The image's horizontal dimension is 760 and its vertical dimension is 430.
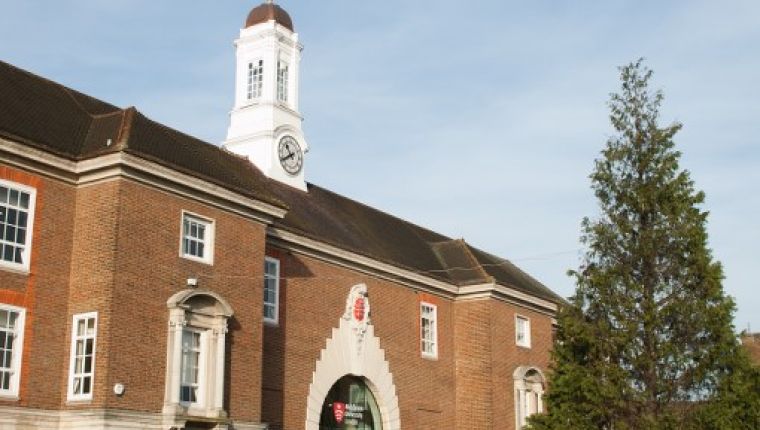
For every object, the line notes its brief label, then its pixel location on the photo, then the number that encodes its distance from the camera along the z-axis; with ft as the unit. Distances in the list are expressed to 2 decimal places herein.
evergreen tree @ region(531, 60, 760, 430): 72.79
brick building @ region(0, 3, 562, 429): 64.80
